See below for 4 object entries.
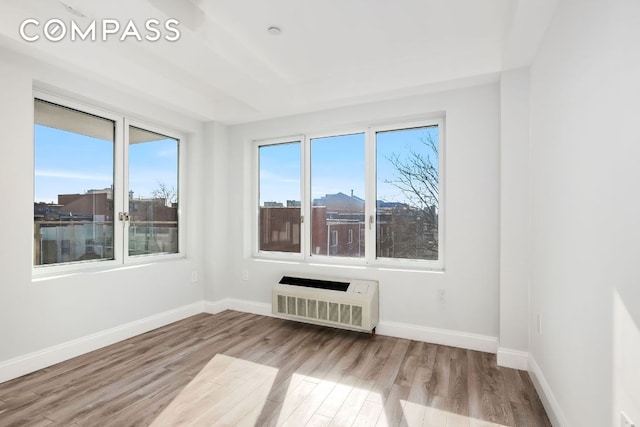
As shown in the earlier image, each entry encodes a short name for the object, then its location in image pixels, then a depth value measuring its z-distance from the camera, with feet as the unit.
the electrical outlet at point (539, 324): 7.25
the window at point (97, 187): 8.98
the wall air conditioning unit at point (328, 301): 10.36
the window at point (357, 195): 10.84
